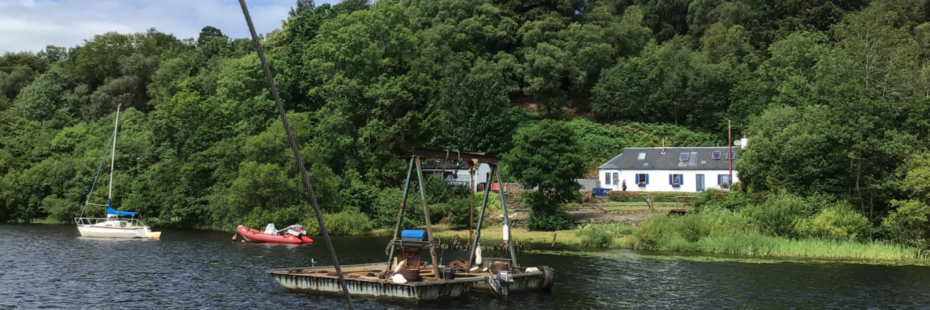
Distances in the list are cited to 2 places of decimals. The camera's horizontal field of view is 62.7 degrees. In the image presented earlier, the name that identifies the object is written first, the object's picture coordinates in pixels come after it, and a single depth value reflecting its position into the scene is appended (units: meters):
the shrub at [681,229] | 53.81
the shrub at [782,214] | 52.06
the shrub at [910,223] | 46.62
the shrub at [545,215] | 63.56
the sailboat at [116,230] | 64.12
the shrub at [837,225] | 50.66
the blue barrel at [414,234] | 32.66
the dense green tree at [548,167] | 62.78
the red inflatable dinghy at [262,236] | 60.75
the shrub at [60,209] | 82.00
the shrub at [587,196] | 74.19
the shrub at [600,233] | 56.03
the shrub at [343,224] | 68.00
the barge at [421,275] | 30.78
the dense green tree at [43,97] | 110.00
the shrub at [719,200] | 59.62
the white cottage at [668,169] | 79.06
